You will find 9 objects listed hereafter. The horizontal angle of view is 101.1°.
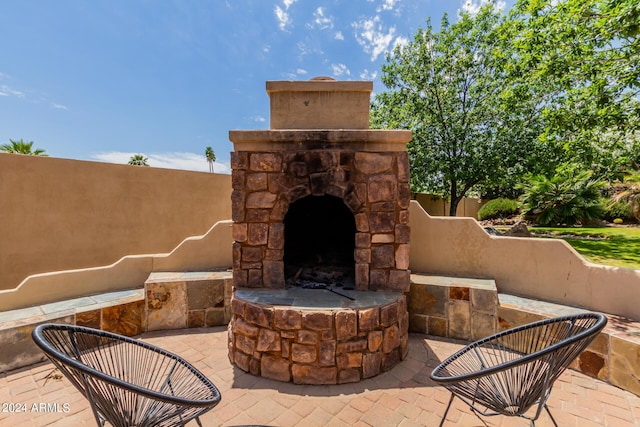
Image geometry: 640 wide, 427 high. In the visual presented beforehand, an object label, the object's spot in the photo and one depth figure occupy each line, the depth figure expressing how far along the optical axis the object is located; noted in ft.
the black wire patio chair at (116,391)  5.12
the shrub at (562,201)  35.76
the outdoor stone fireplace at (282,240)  10.58
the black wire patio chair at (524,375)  6.07
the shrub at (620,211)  37.24
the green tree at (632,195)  36.50
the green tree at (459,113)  29.17
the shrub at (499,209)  47.31
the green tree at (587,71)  16.29
